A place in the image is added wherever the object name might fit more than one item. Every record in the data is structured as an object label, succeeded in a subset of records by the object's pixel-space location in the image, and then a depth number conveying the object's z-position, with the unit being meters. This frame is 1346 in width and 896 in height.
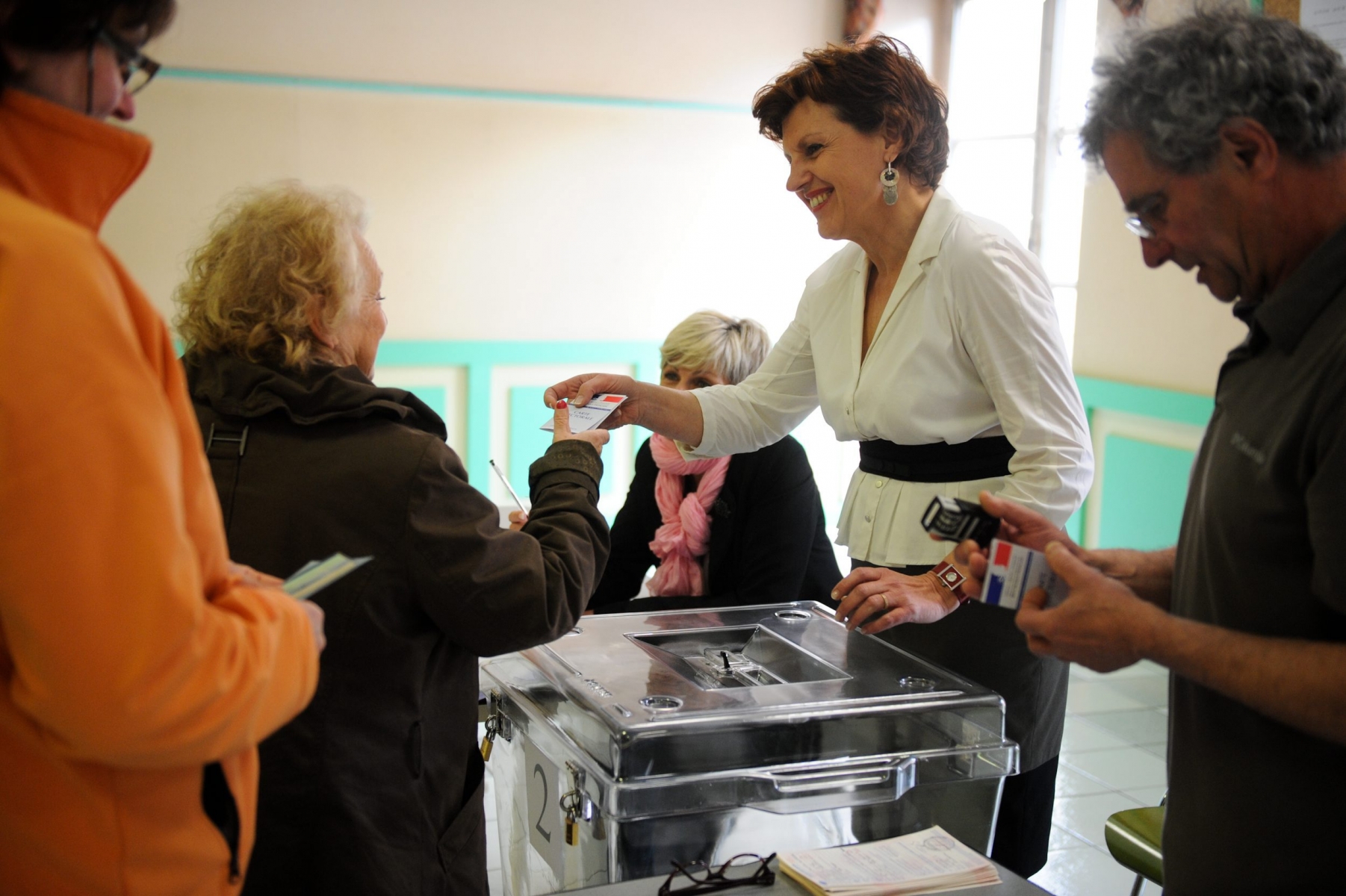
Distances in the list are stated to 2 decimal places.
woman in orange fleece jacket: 0.78
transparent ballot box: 1.49
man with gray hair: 1.05
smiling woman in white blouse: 1.82
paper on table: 1.28
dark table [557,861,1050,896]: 1.29
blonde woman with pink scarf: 2.67
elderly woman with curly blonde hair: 1.41
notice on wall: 2.92
